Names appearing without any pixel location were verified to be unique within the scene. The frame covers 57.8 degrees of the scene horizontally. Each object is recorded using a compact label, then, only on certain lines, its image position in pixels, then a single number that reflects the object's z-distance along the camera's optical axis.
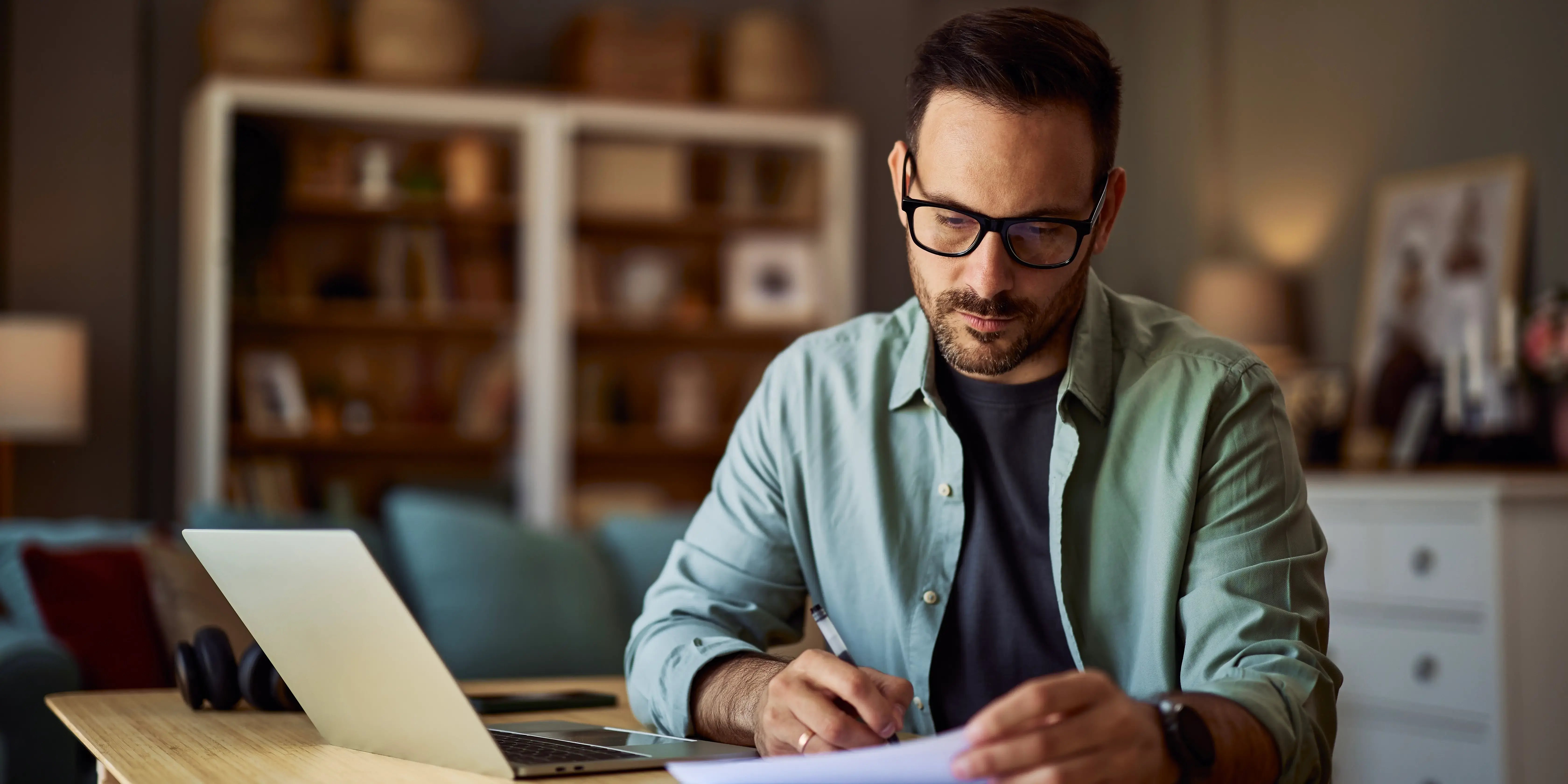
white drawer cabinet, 2.79
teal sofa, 3.21
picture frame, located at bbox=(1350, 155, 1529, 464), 3.65
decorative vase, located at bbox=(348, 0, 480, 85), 4.78
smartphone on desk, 1.38
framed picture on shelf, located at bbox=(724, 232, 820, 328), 5.32
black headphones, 1.29
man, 1.17
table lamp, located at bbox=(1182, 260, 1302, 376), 4.34
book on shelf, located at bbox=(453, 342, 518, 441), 5.07
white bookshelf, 4.56
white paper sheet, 0.78
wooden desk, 0.99
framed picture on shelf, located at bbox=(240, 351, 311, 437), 4.78
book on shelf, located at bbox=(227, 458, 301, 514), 4.75
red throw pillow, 2.66
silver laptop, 0.93
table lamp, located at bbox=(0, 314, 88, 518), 4.03
